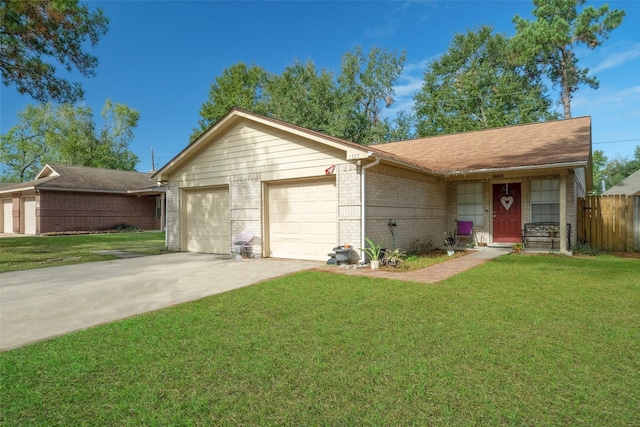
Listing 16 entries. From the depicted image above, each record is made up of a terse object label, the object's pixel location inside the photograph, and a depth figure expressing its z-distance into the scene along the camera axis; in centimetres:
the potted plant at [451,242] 1066
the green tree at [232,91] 3650
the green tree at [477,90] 2733
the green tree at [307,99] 3166
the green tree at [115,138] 4022
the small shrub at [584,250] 1017
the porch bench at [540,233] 1067
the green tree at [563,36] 2506
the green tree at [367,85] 3200
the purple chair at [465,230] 1234
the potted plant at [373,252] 789
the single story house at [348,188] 892
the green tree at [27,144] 4041
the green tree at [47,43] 1115
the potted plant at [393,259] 812
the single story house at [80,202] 2102
